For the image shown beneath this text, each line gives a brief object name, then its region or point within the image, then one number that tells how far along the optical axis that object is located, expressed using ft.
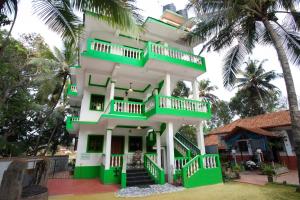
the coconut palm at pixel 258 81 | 64.18
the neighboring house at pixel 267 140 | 44.24
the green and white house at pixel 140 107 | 28.48
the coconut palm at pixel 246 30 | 23.63
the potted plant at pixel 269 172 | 26.50
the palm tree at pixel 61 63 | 45.33
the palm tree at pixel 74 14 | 12.94
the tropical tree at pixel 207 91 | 72.67
